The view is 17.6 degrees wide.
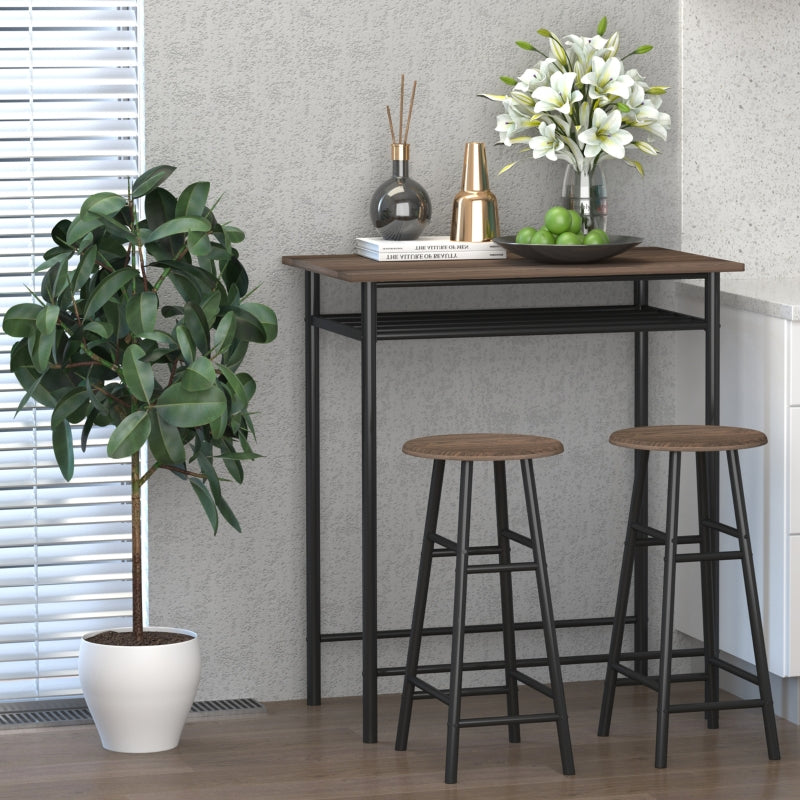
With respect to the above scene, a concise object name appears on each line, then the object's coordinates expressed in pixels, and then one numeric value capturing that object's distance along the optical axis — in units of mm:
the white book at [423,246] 5629
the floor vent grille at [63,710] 5746
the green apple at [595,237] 5602
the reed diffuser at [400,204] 5800
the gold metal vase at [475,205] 5854
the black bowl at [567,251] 5524
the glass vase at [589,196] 5961
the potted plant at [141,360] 5024
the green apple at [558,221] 5608
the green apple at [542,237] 5592
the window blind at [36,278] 5786
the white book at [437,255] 5632
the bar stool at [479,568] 4980
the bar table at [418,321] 5329
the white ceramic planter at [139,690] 5266
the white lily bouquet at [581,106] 5807
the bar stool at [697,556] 5151
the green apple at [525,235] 5618
